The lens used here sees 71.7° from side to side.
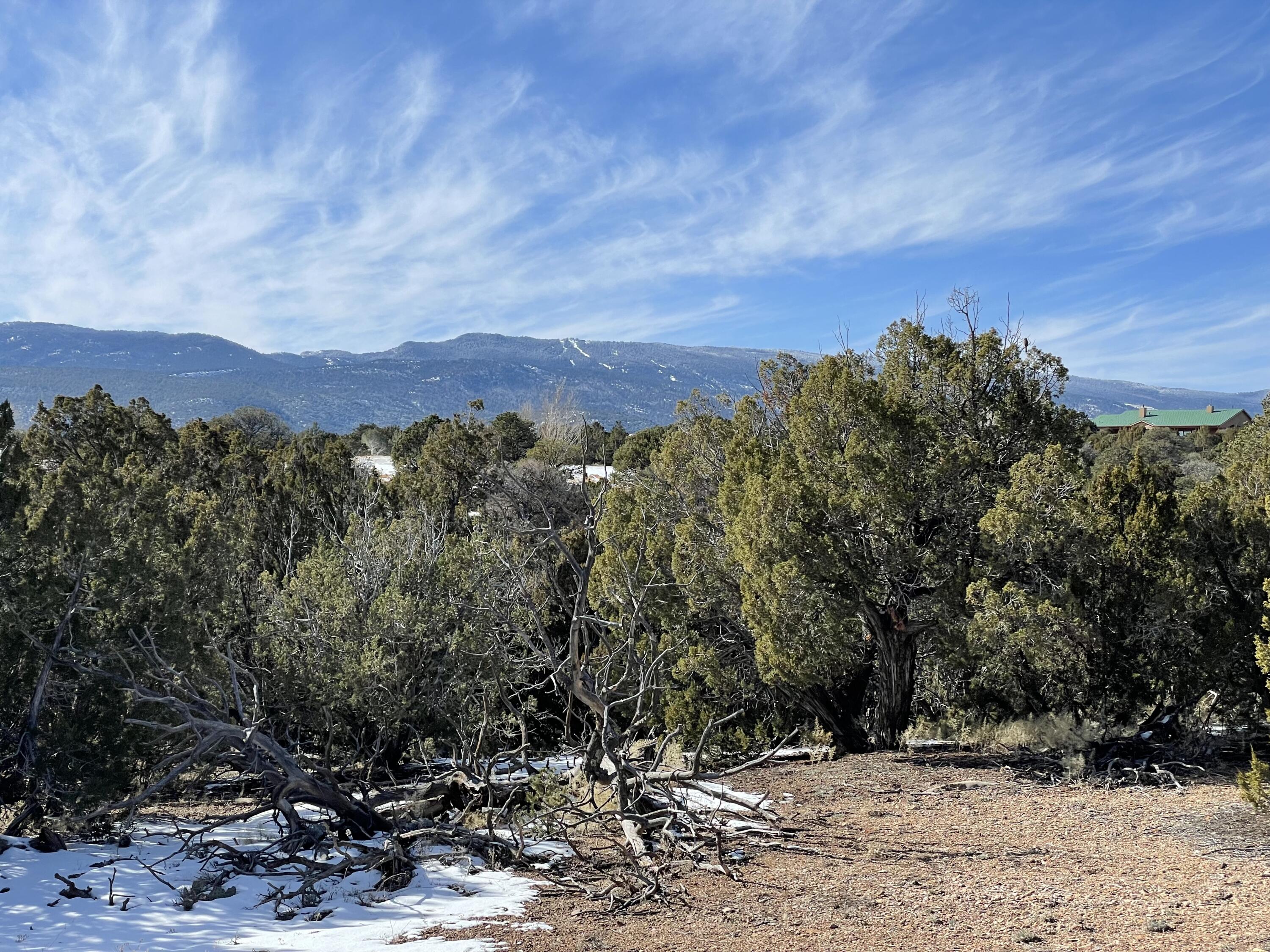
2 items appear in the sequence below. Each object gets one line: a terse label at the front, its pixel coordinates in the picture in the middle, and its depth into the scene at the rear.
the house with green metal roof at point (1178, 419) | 72.06
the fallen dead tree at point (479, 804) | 6.73
